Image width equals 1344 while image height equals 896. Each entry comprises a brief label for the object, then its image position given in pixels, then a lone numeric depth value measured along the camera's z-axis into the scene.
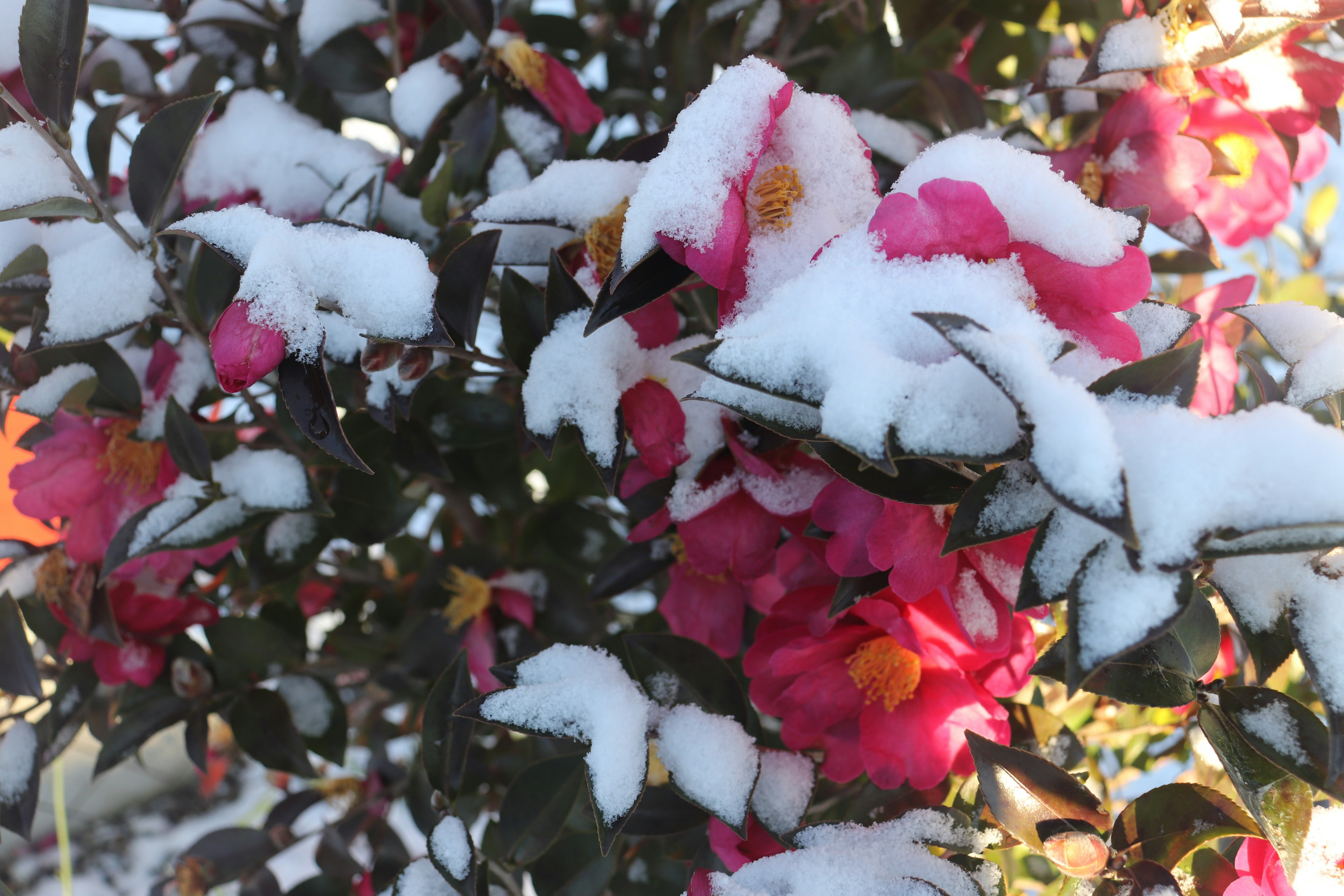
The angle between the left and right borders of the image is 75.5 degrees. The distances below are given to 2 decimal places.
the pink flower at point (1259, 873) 0.43
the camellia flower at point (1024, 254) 0.36
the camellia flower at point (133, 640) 0.72
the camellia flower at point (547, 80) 0.69
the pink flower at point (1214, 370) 0.54
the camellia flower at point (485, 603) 0.79
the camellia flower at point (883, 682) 0.48
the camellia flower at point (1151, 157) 0.57
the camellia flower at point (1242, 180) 0.62
